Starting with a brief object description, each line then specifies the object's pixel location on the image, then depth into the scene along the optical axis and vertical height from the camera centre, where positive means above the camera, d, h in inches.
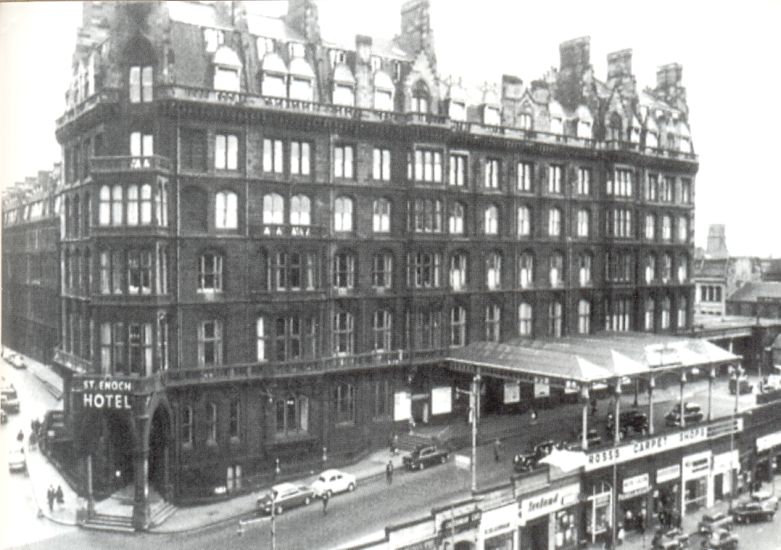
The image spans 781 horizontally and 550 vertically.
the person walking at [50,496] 1393.9 -375.7
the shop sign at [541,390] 2085.4 -308.2
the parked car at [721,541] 1599.4 -526.3
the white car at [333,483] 1509.6 -390.5
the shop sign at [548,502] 1517.0 -436.1
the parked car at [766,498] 1828.2 -512.4
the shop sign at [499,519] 1446.9 -439.7
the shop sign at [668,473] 1791.3 -445.9
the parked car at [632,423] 1866.4 -351.0
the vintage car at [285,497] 1441.9 -398.6
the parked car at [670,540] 1566.2 -514.7
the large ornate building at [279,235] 1465.3 +61.3
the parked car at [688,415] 1936.5 -347.9
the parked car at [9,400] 1187.9 -191.9
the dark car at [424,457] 1646.2 -375.9
